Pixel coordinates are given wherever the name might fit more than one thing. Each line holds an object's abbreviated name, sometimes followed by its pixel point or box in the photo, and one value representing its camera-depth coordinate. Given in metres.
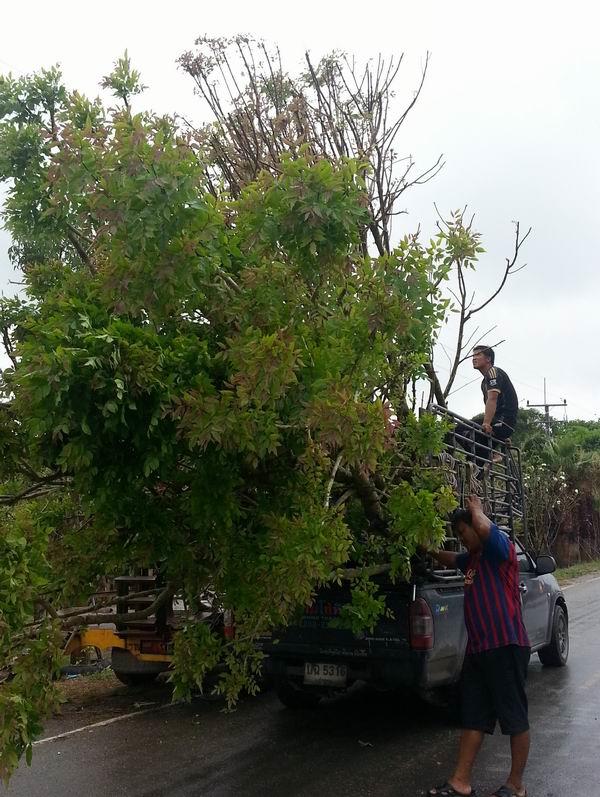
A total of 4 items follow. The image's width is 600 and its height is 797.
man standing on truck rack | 8.32
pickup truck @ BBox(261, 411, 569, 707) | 6.46
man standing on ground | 5.23
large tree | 4.02
